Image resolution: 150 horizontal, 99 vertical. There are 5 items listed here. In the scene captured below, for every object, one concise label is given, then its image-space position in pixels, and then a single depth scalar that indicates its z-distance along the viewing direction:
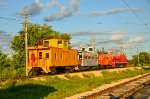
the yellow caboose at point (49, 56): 30.78
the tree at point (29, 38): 50.09
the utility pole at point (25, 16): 39.41
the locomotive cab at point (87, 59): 43.56
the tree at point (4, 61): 54.77
